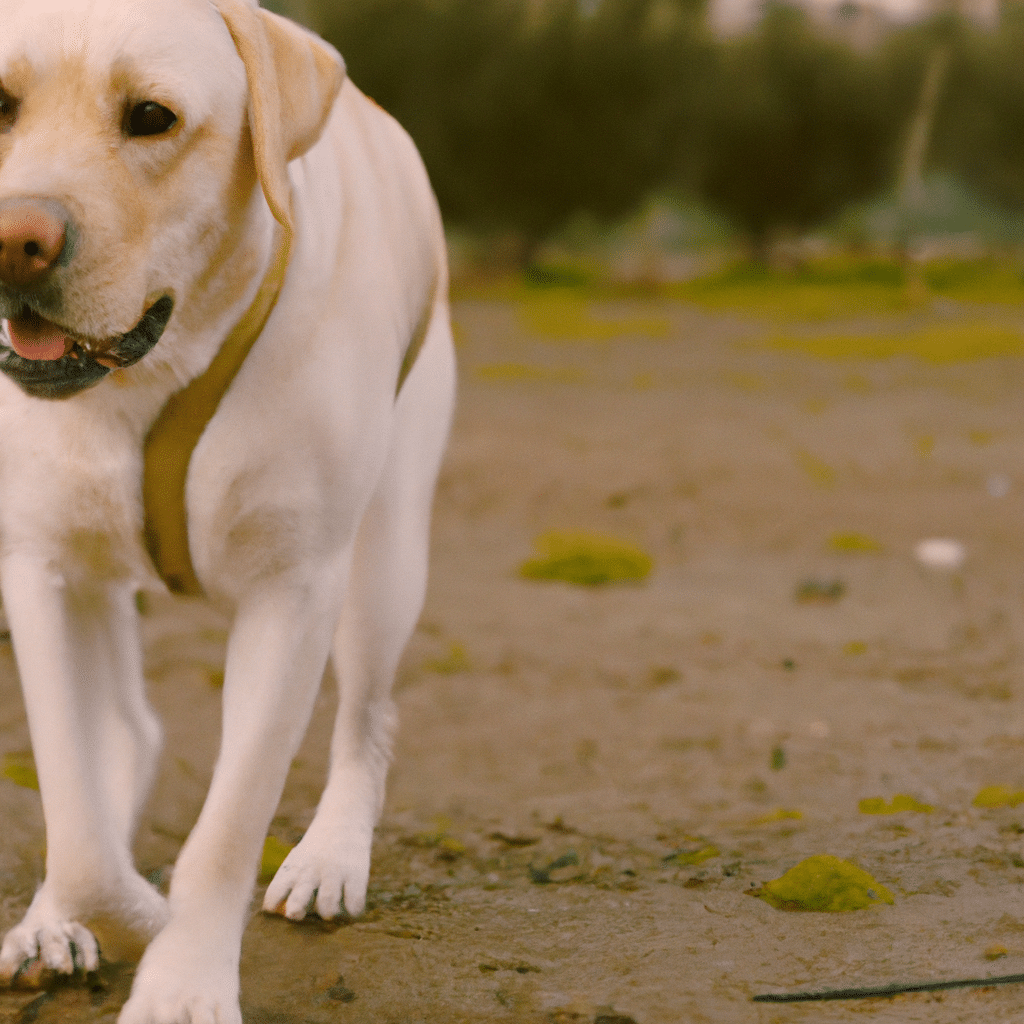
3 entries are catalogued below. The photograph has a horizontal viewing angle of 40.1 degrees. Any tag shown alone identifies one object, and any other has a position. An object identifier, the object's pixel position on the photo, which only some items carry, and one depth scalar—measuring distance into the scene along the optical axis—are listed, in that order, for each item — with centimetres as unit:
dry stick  242
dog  201
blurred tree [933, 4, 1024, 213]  2639
